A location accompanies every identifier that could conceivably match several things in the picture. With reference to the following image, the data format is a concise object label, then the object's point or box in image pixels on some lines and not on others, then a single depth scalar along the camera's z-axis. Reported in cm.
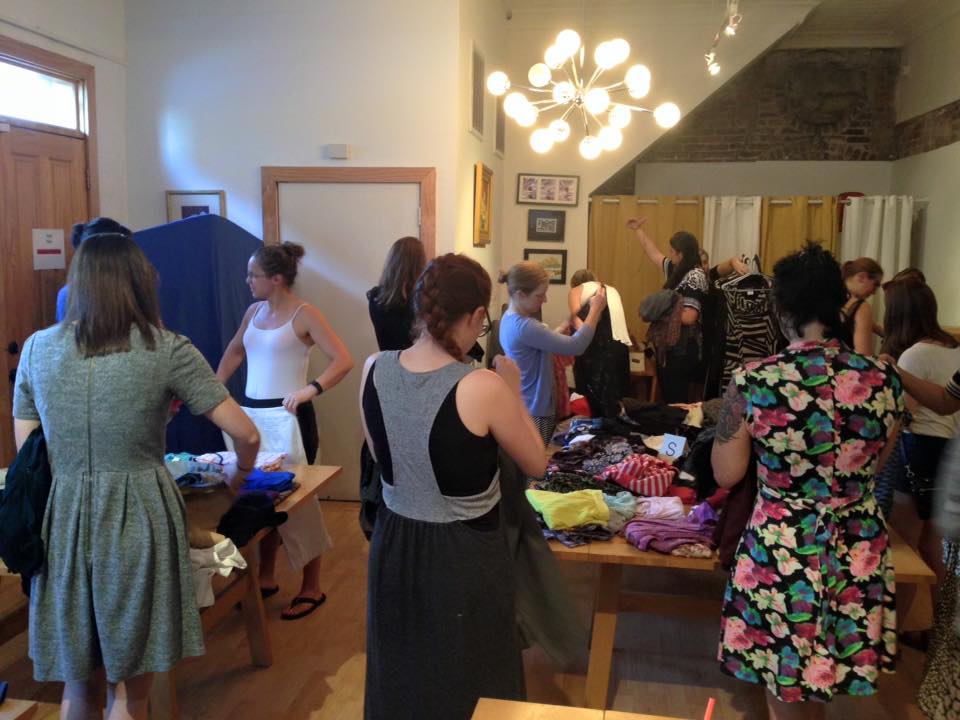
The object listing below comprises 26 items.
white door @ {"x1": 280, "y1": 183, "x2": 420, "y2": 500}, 467
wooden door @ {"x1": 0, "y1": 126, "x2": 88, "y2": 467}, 390
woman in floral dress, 194
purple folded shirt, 244
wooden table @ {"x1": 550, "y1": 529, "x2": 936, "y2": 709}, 238
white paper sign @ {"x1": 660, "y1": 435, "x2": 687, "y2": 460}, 316
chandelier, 396
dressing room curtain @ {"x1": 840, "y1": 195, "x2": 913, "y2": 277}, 622
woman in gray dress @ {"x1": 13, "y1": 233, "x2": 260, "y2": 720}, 180
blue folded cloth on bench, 261
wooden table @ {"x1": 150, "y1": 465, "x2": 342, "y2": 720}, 232
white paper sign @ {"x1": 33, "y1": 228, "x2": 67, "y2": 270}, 409
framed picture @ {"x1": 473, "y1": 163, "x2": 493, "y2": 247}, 519
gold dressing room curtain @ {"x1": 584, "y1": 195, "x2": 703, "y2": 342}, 652
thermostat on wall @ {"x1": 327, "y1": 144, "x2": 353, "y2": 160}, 462
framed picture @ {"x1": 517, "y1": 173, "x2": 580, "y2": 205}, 655
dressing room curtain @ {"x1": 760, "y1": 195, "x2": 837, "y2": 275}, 646
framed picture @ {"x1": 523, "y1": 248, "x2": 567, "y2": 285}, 665
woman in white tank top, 319
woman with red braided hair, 175
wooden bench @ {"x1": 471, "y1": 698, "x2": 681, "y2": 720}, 142
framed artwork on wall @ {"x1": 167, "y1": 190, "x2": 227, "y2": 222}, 481
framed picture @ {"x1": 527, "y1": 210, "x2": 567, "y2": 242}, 661
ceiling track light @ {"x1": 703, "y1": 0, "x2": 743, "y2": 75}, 407
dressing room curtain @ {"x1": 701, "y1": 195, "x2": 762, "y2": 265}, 652
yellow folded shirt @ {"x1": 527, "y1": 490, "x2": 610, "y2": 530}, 251
